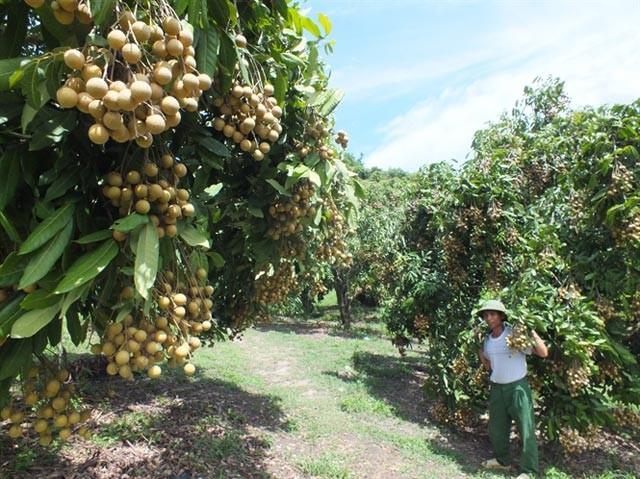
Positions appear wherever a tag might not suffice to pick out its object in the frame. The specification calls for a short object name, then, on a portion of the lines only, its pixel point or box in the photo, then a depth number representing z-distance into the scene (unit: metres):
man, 3.82
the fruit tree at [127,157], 1.10
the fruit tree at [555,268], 3.79
